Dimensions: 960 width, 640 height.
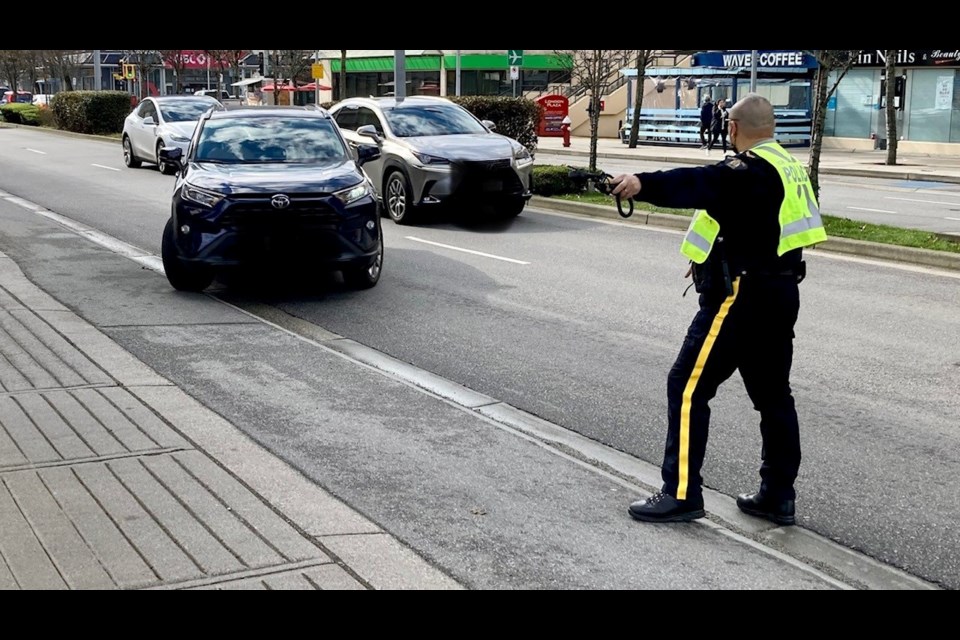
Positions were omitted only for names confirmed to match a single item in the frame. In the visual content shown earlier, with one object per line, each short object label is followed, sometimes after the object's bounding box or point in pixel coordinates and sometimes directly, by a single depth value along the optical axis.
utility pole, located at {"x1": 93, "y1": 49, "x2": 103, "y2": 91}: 47.02
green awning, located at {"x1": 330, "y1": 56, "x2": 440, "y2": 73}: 60.03
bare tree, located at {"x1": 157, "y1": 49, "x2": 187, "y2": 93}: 36.38
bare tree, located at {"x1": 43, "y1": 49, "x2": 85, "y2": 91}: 56.78
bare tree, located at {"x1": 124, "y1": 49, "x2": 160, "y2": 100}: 44.66
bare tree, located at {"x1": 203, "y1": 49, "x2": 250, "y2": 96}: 32.97
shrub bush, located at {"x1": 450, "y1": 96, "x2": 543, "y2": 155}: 23.11
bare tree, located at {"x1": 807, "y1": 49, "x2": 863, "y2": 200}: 14.05
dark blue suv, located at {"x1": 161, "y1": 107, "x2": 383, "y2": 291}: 10.07
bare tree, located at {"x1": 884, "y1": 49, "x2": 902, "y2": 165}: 27.96
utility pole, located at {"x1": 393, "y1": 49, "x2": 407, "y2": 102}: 23.10
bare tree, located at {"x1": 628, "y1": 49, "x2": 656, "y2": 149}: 39.31
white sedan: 24.39
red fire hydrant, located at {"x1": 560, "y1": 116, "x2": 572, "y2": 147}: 38.34
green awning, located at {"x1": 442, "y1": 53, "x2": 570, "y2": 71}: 47.75
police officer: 4.86
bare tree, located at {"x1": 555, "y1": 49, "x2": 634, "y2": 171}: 19.48
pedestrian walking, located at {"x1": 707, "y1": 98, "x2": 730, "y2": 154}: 35.34
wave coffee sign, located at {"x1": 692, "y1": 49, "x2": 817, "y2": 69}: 38.31
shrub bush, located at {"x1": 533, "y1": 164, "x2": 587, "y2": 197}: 18.80
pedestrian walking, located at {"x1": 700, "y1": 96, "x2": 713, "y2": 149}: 36.62
